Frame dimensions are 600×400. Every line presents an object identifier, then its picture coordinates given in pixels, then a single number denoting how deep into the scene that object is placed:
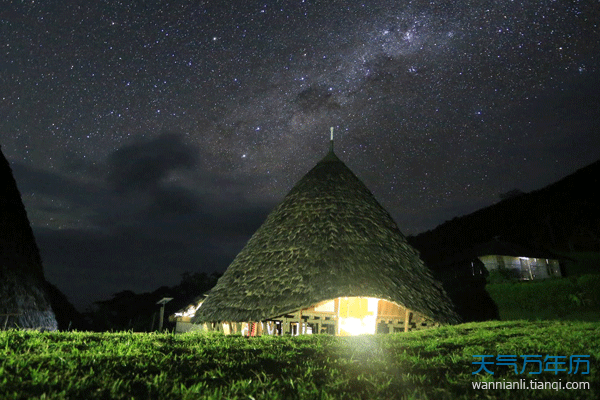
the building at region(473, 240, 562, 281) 32.75
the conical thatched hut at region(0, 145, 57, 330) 11.64
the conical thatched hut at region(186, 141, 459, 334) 10.41
